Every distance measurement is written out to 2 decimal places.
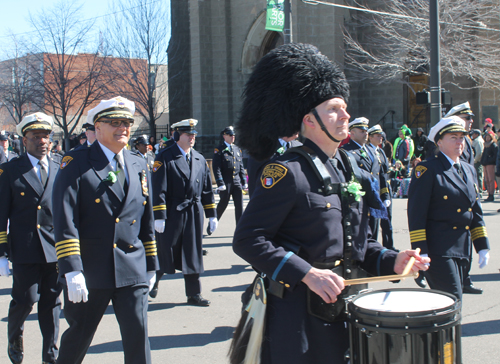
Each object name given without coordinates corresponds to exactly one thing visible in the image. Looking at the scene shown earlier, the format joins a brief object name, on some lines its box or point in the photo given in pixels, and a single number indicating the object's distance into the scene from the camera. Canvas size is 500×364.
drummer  2.59
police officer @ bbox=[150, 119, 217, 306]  6.43
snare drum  2.38
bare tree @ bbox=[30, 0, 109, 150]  27.84
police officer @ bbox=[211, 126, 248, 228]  10.30
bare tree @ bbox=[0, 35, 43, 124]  29.00
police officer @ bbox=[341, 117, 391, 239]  7.94
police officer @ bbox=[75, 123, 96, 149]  7.62
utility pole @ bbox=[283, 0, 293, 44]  16.17
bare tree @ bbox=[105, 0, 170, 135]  27.73
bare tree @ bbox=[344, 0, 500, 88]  20.11
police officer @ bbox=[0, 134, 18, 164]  11.71
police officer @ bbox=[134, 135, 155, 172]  11.52
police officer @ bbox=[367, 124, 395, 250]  8.02
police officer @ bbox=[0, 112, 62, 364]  4.73
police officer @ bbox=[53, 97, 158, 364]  3.68
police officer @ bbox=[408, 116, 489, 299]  4.64
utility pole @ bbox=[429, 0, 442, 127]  14.13
